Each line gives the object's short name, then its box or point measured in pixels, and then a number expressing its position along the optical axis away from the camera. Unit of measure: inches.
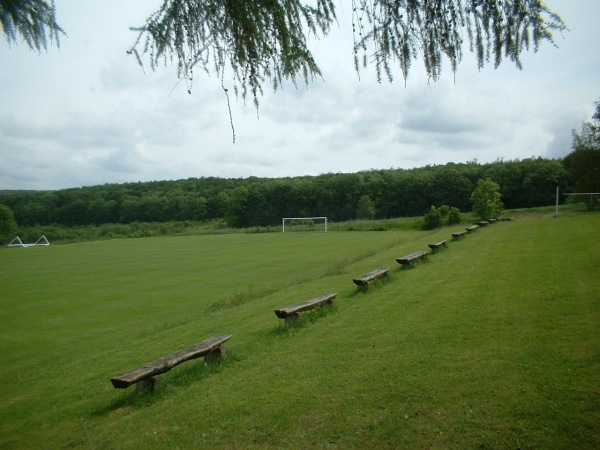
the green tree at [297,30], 137.4
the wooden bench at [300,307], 399.2
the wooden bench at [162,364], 267.4
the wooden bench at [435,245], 885.2
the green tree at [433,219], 2514.3
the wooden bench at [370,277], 536.7
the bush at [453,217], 2437.3
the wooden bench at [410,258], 681.0
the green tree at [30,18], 141.3
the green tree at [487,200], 2484.0
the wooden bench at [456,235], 1135.6
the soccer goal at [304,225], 3012.1
